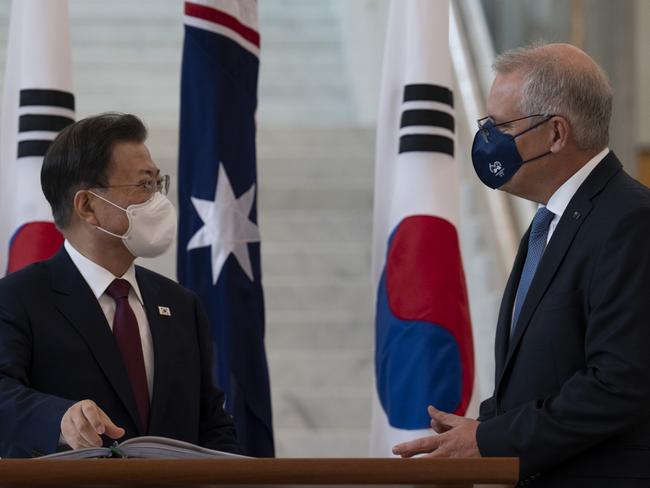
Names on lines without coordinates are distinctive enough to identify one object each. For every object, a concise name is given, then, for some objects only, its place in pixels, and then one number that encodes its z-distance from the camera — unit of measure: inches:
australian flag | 327.5
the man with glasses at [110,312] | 227.2
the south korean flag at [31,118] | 319.7
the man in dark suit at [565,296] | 194.7
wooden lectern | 151.1
